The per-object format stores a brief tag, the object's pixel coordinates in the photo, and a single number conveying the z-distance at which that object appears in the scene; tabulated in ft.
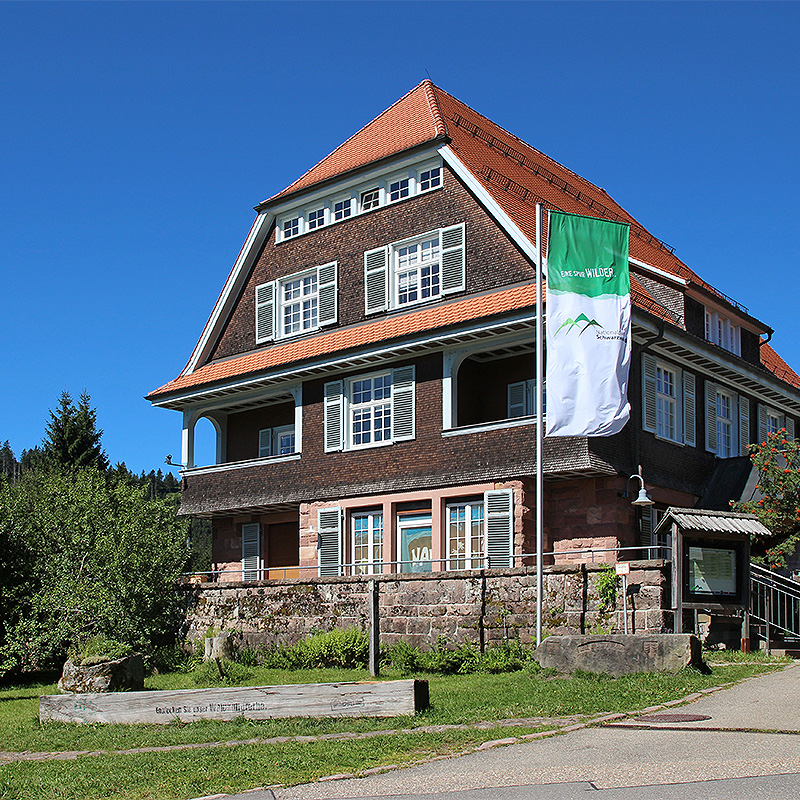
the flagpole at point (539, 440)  59.88
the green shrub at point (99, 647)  72.02
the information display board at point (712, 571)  60.54
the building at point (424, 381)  78.23
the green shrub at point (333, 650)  70.23
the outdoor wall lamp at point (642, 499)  71.77
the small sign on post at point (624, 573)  60.29
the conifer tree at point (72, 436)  143.43
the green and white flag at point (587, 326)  61.87
